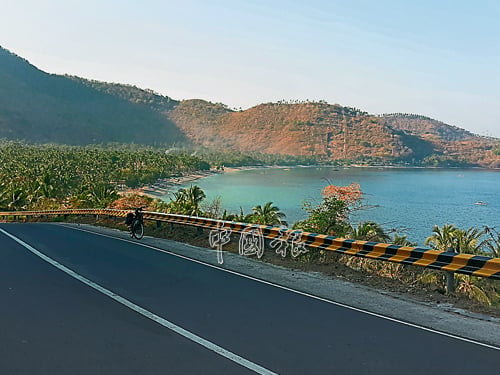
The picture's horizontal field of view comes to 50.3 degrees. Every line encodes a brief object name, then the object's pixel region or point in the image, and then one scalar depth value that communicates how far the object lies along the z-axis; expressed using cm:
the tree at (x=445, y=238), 3128
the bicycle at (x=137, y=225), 1891
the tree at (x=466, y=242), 2624
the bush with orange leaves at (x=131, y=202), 4239
